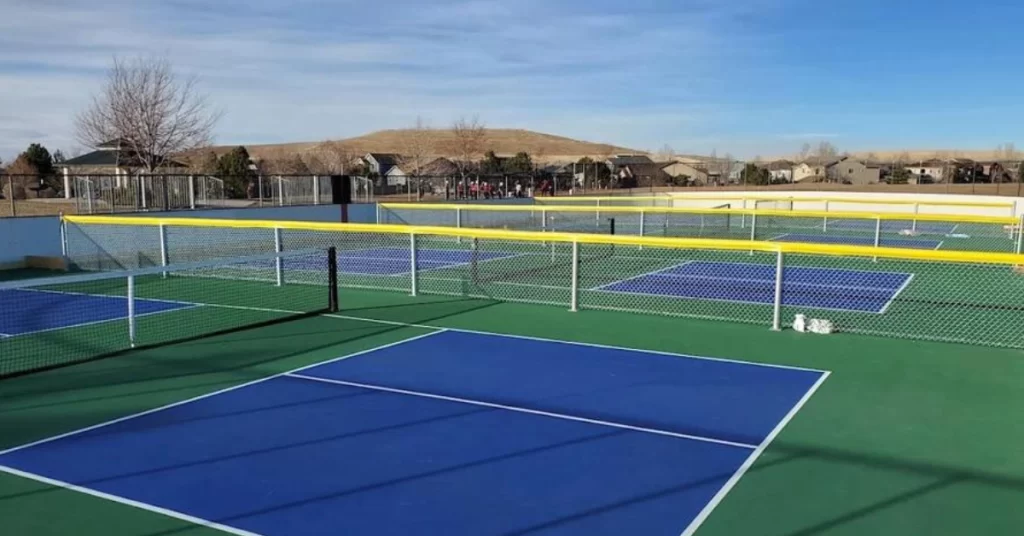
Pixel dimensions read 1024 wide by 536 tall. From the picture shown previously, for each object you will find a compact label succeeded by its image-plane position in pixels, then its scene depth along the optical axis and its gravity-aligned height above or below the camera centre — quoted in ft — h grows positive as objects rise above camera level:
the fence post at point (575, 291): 44.86 -6.43
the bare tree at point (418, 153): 249.96 +7.94
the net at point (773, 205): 121.70 -4.02
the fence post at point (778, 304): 39.24 -6.22
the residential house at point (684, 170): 295.89 +3.71
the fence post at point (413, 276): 50.19 -6.28
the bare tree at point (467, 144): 230.27 +9.93
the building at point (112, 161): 146.72 +2.69
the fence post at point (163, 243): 57.11 -4.89
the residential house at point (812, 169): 330.95 +4.56
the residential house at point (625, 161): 306.06 +7.43
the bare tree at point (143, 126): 142.82 +8.82
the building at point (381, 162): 292.08 +5.51
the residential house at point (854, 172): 292.65 +3.11
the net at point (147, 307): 35.04 -7.71
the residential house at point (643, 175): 247.29 +1.27
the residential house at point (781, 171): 305.38 +3.55
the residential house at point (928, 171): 237.45 +3.27
